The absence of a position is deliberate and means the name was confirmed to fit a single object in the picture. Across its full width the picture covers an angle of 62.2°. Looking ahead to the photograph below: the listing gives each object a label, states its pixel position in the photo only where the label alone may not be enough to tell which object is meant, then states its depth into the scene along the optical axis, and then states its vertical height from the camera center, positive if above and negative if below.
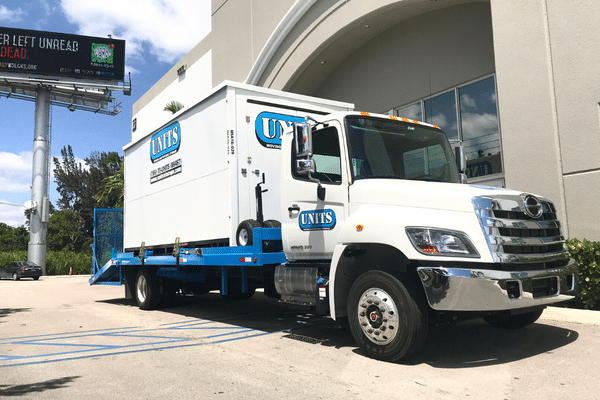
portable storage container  7.46 +1.63
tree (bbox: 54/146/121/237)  58.81 +9.96
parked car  30.98 -0.26
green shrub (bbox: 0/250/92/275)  38.91 +0.16
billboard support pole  38.09 +6.71
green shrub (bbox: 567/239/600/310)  7.89 -0.39
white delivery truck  4.82 +0.39
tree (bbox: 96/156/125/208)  29.17 +4.89
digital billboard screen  40.00 +17.36
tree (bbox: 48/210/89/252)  50.66 +3.30
